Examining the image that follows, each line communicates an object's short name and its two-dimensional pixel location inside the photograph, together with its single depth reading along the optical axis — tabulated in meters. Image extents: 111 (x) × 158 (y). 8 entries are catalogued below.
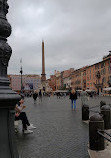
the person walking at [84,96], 9.29
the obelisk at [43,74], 48.21
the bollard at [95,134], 3.09
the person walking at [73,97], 9.65
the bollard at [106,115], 5.00
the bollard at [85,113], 6.07
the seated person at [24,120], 4.40
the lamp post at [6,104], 1.77
